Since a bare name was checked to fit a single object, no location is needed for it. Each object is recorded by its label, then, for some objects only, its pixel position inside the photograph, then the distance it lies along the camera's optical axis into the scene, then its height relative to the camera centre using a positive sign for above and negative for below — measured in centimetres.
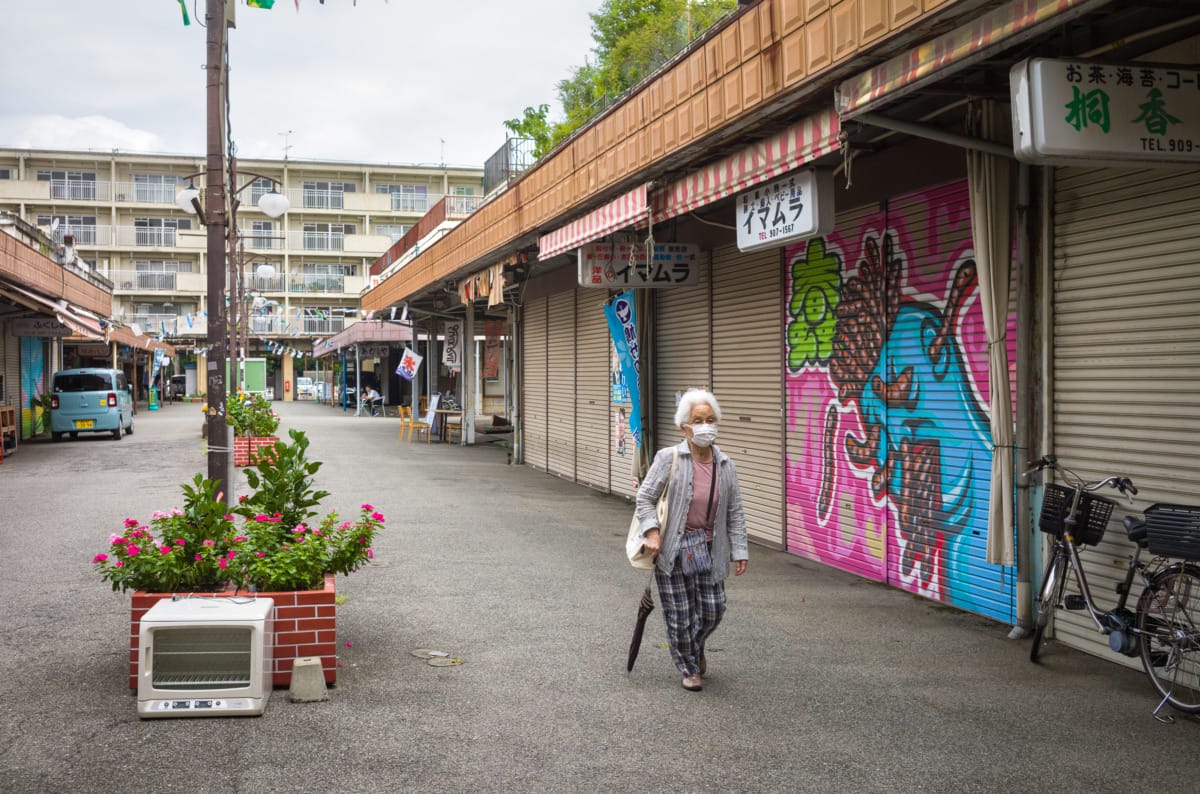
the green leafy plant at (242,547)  562 -97
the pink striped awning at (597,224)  1032 +167
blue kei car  2598 -65
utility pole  853 +112
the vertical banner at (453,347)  2694 +75
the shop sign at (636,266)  1193 +128
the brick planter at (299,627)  549 -135
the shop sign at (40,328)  2572 +126
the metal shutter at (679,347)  1227 +34
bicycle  507 -115
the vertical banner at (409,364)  2833 +32
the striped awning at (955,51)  461 +165
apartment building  6009 +944
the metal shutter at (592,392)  1595 -28
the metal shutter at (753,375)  1053 -1
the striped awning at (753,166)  716 +165
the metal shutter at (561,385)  1778 -19
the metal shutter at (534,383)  1973 -17
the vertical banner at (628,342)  1262 +40
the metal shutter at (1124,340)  576 +19
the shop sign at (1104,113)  486 +125
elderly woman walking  565 -87
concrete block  530 -158
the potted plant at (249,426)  1923 -96
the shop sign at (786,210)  784 +131
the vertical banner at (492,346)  2862 +84
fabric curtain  655 +79
